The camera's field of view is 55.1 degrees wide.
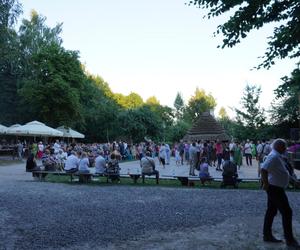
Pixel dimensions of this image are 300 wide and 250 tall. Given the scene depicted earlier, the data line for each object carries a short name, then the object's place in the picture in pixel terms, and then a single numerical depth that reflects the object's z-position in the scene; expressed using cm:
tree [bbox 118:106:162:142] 3662
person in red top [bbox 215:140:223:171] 1732
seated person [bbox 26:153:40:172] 1402
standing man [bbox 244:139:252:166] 1980
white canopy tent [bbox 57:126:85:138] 2956
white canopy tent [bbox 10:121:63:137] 2248
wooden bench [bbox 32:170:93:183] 1230
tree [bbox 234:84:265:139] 3435
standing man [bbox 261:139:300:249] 498
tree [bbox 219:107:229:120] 8428
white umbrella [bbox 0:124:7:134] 2404
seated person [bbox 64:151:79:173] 1284
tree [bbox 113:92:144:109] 6971
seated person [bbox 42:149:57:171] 1385
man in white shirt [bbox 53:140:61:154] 1823
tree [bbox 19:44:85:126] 3265
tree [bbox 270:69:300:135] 2969
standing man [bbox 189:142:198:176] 1423
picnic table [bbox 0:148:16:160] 2708
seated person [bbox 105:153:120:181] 1222
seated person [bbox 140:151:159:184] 1206
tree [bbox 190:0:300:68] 659
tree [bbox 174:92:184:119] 7840
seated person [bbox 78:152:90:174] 1232
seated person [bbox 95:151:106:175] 1252
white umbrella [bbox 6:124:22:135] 2301
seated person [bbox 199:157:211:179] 1142
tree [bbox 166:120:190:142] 5079
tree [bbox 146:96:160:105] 7560
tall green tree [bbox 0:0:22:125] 3585
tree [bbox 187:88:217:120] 6068
